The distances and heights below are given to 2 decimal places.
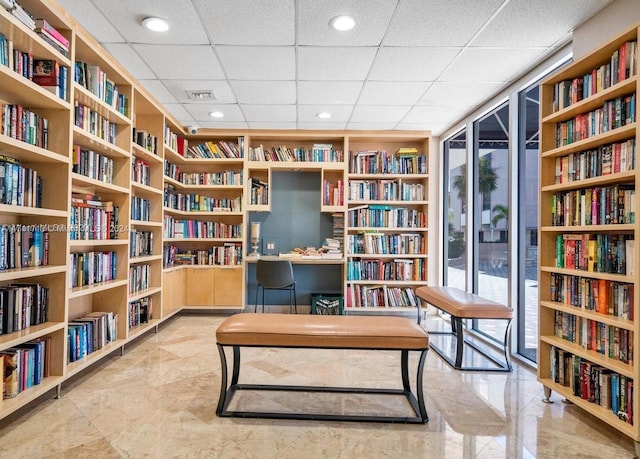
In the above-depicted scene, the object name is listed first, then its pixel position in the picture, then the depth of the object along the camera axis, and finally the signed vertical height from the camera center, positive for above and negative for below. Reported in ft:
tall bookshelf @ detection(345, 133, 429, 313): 17.10 +0.28
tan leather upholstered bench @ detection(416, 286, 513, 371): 10.01 -2.14
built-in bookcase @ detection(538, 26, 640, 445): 6.49 +0.01
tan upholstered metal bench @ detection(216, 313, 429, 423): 7.31 -2.10
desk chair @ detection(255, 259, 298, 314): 15.48 -1.68
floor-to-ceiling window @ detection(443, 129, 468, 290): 15.34 +1.12
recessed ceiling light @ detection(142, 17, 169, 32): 8.42 +4.85
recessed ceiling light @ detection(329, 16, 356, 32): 8.31 +4.85
